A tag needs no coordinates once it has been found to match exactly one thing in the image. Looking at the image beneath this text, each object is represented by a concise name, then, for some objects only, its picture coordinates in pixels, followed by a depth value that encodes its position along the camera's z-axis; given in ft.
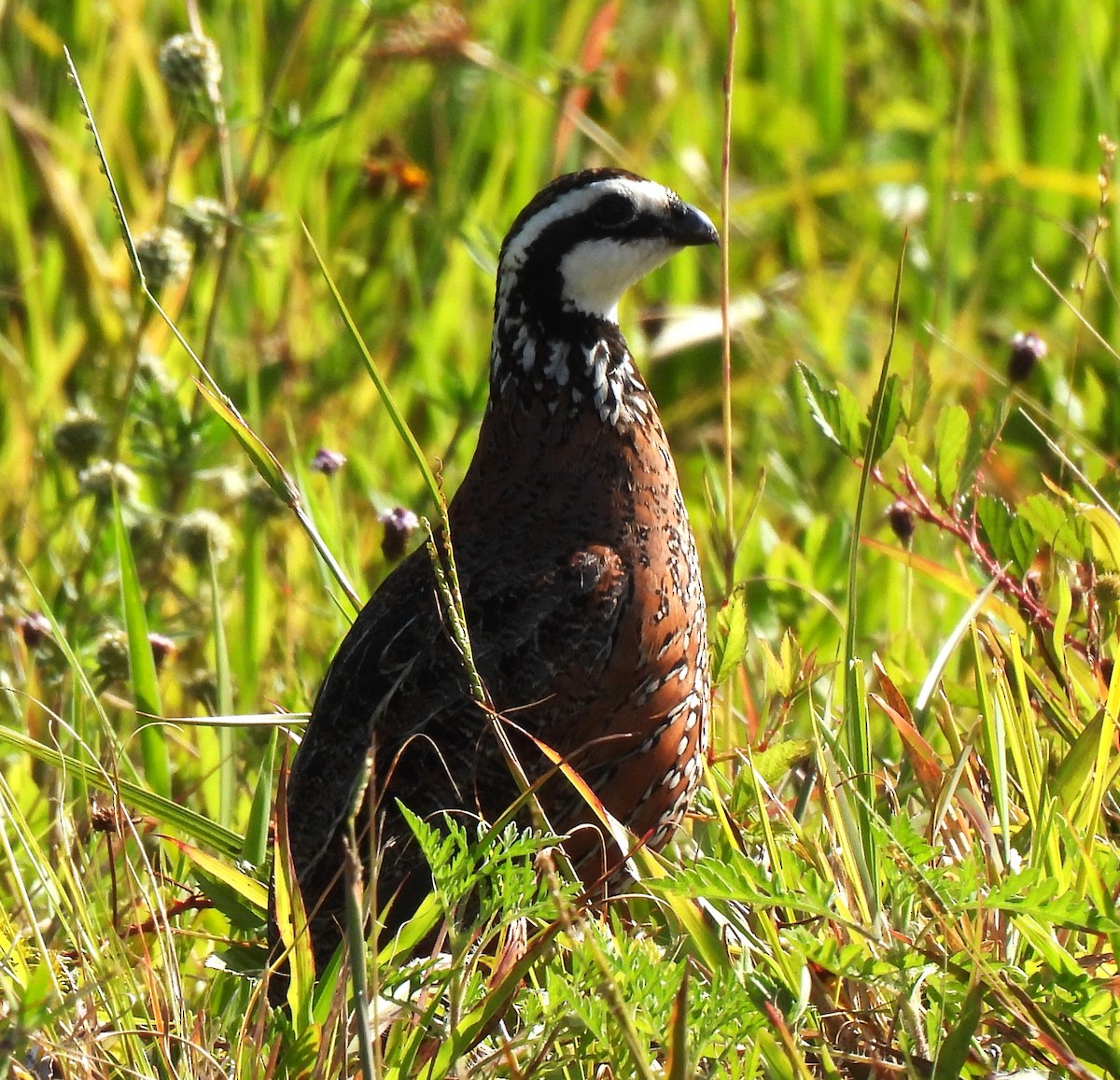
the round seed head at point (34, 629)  24.70
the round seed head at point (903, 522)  22.71
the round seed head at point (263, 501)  27.04
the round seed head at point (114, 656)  24.27
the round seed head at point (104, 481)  26.84
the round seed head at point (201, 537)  27.68
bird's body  20.03
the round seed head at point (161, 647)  24.61
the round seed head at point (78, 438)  28.27
